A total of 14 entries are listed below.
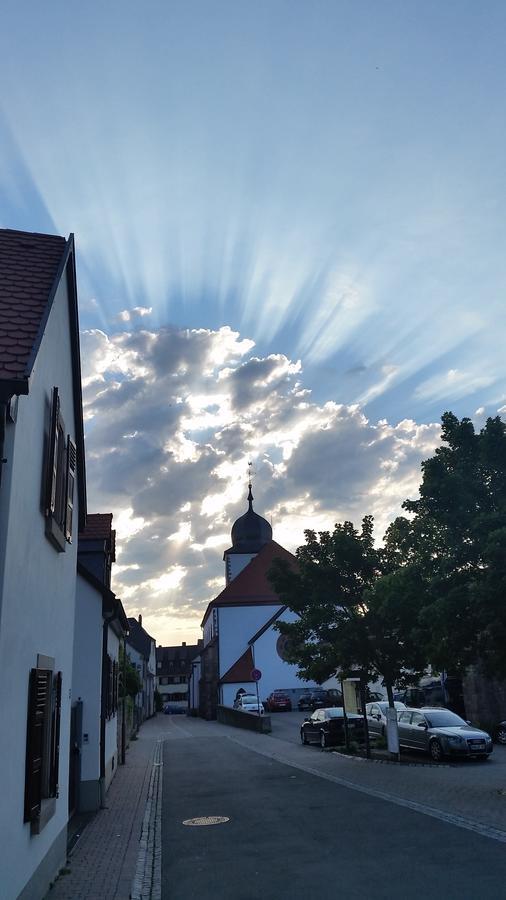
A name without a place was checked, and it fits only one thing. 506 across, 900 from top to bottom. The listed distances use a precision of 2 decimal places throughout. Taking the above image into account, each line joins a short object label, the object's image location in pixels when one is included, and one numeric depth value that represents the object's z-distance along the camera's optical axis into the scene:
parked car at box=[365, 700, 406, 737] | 25.34
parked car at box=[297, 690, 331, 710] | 47.33
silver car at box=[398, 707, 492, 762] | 20.02
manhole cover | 12.68
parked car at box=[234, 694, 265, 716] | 47.20
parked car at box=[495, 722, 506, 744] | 24.55
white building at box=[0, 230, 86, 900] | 6.14
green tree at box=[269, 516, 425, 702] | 20.94
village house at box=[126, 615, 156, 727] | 67.75
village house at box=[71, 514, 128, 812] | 14.79
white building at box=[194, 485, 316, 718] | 55.19
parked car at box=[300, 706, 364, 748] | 25.73
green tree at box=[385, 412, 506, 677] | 13.09
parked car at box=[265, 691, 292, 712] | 49.19
